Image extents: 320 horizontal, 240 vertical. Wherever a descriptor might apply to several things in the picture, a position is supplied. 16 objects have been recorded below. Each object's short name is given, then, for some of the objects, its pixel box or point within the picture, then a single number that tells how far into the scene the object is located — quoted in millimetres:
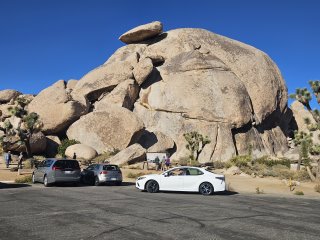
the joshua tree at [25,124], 24942
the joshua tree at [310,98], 17407
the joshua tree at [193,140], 30295
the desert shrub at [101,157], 29545
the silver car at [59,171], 14742
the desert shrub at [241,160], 30515
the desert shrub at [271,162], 31894
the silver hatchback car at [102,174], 15882
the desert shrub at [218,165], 30407
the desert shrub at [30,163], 25140
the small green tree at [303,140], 21180
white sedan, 13316
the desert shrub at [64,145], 31918
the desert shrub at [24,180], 17210
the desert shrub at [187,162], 29111
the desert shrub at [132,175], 20881
